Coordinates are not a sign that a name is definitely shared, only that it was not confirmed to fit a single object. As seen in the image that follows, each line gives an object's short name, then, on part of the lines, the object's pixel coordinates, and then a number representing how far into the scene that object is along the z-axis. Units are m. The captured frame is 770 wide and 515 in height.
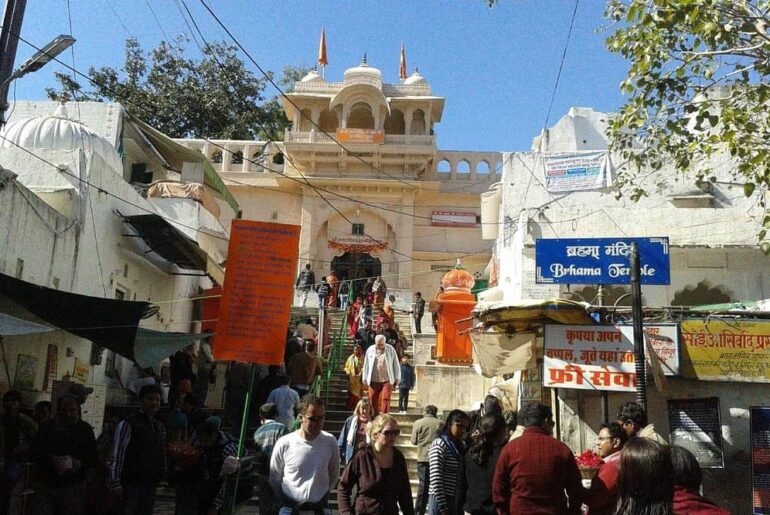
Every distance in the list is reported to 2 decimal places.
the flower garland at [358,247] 29.38
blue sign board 10.38
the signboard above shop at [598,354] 9.93
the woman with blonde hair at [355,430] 8.78
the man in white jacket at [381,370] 12.05
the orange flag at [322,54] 35.25
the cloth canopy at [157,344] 9.30
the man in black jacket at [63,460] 6.08
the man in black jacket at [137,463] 6.00
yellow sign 10.16
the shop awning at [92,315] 8.64
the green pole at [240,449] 6.80
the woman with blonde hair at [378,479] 4.99
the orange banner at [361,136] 29.30
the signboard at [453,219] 29.81
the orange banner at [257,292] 8.36
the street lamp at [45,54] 9.50
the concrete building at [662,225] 13.11
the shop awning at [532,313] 10.09
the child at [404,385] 12.73
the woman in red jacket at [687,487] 3.07
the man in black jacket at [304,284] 24.52
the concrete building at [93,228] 10.21
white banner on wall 13.77
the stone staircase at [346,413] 11.08
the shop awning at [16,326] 7.08
